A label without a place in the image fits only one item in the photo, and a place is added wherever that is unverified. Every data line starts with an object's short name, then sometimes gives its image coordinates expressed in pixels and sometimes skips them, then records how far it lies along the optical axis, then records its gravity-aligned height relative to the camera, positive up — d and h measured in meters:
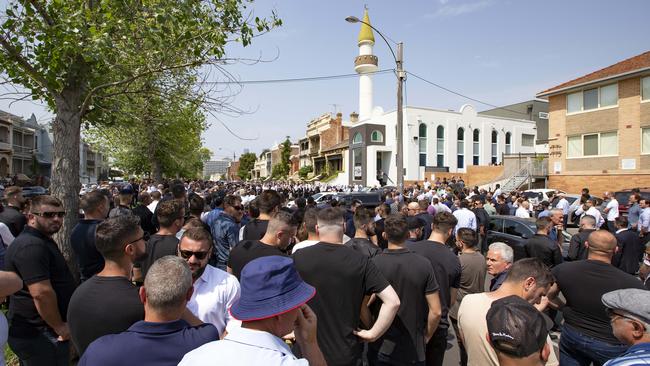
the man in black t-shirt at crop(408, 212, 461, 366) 3.74 -1.02
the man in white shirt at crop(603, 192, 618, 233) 10.91 -0.92
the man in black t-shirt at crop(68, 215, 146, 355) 2.26 -0.74
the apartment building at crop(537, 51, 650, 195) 21.02 +3.09
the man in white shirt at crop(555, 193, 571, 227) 13.66 -0.94
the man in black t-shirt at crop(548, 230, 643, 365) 3.26 -1.10
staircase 27.80 +0.06
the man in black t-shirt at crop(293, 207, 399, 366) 2.93 -0.93
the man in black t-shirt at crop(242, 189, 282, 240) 5.20 -0.53
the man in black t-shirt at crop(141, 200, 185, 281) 3.78 -0.58
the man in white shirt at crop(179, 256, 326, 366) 1.43 -0.63
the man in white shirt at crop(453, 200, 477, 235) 8.96 -0.92
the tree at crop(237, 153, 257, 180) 99.75 +3.52
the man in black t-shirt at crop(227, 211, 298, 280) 3.75 -0.66
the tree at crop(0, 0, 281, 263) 4.88 +1.90
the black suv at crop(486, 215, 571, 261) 8.70 -1.29
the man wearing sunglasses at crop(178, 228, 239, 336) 2.83 -0.82
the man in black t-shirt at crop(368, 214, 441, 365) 3.25 -1.15
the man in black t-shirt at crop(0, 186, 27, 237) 5.91 -0.54
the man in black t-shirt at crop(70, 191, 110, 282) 4.02 -0.73
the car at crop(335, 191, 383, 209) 16.00 -0.74
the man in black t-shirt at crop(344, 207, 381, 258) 4.61 -0.74
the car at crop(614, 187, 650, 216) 15.30 -0.81
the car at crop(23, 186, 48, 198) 16.59 -0.53
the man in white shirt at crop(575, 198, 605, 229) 9.83 -0.85
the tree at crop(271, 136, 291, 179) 68.38 +2.78
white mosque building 40.69 +4.27
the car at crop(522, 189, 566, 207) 17.92 -0.73
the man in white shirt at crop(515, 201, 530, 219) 11.26 -0.94
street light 13.38 +2.80
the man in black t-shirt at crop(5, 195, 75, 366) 2.95 -0.95
